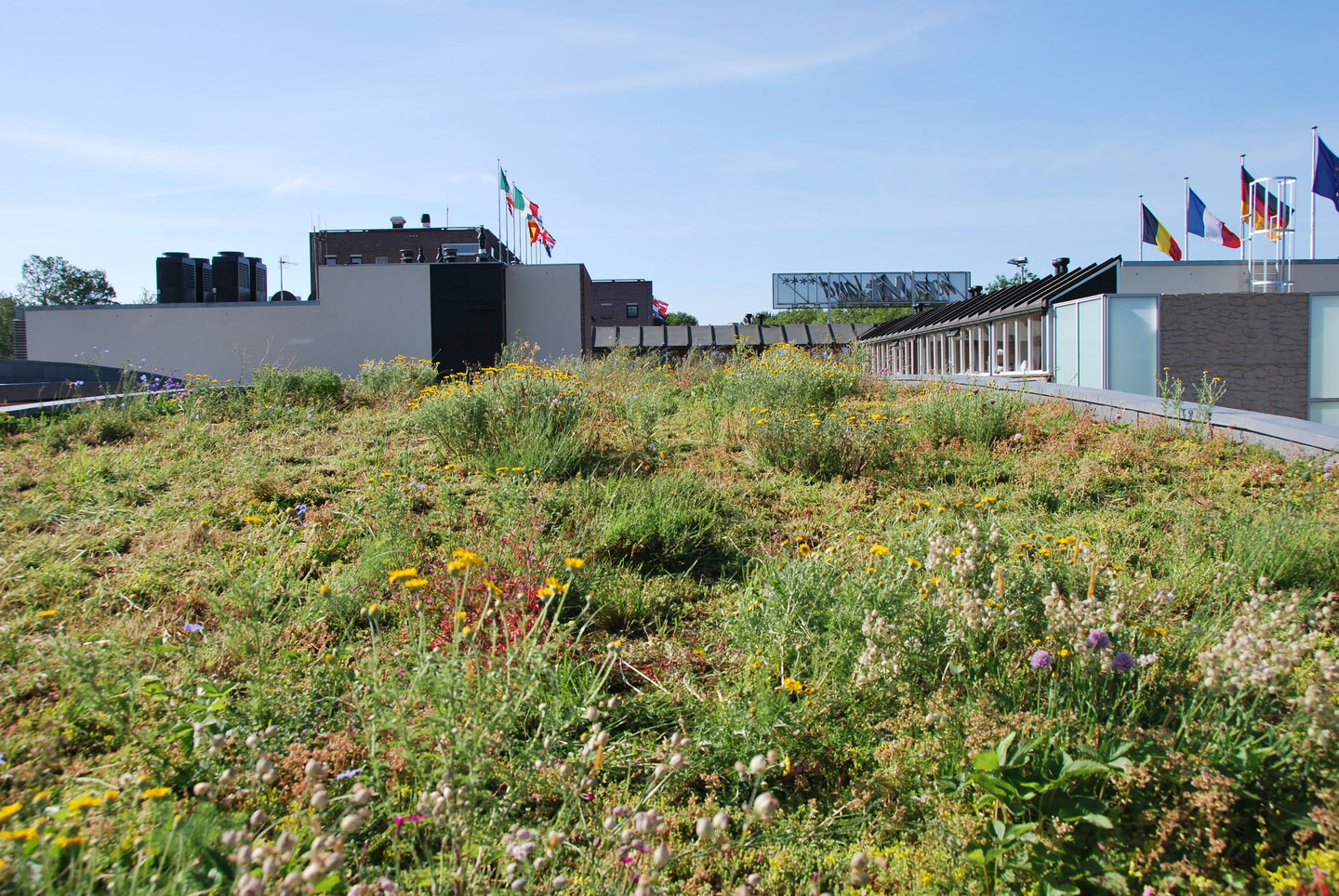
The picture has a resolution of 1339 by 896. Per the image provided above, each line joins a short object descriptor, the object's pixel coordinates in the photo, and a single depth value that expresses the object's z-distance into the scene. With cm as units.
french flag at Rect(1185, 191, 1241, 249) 2391
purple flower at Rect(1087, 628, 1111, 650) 216
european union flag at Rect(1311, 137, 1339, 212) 2077
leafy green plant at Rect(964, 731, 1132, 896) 191
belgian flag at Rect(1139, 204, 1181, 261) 2364
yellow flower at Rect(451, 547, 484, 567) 230
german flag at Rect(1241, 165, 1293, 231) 2172
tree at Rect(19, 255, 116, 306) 5719
